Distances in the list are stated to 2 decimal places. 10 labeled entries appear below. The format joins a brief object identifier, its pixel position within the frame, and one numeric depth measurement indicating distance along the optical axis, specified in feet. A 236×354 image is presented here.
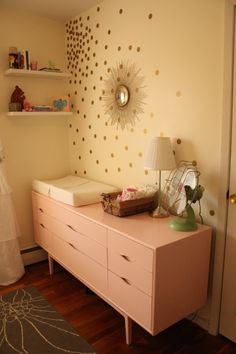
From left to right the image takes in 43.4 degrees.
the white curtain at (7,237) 8.96
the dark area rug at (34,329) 6.33
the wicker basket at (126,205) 6.77
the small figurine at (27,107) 9.33
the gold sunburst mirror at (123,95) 7.58
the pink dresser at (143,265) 5.47
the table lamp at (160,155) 6.29
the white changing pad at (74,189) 7.93
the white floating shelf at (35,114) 8.98
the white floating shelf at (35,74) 8.79
